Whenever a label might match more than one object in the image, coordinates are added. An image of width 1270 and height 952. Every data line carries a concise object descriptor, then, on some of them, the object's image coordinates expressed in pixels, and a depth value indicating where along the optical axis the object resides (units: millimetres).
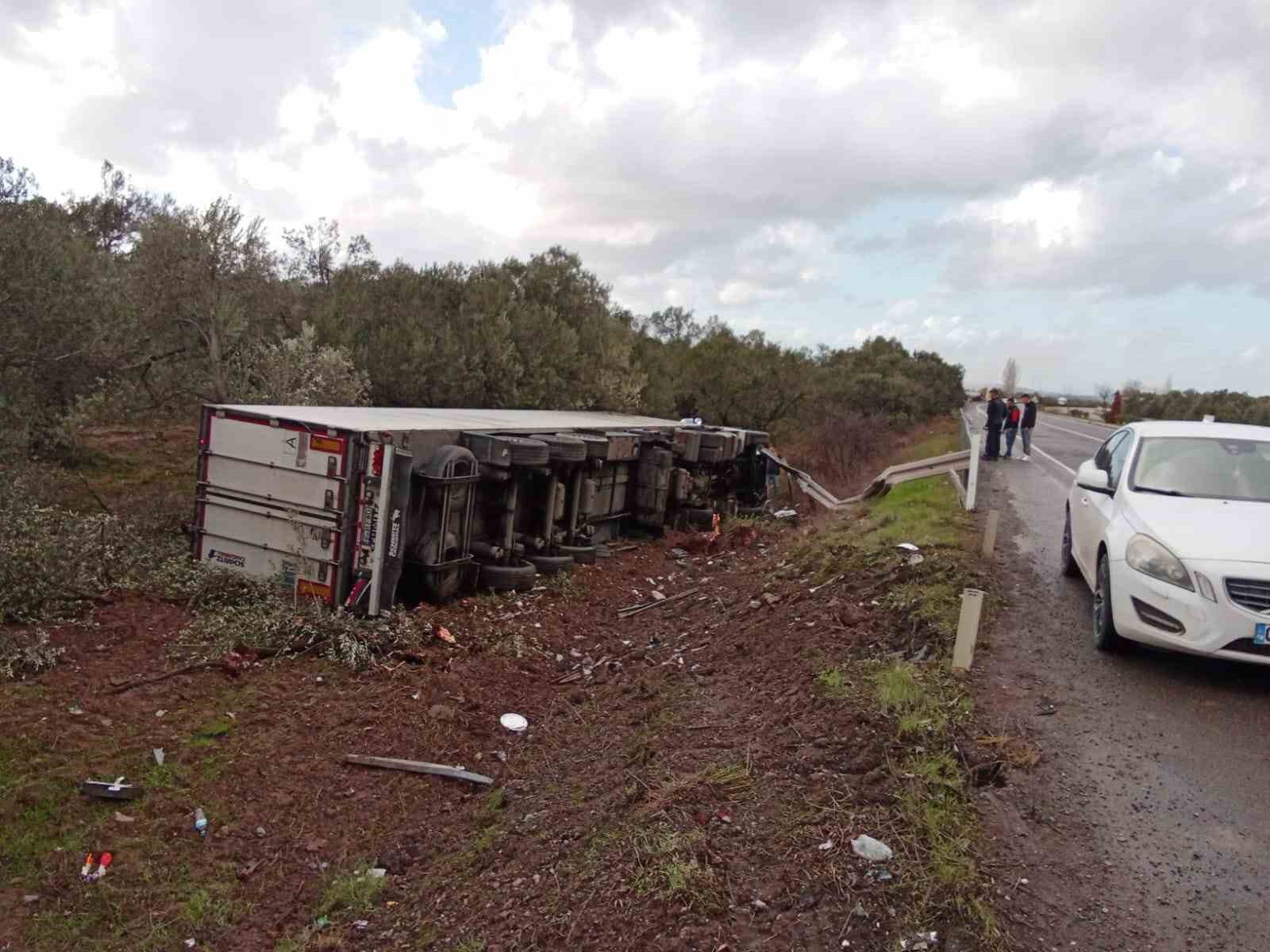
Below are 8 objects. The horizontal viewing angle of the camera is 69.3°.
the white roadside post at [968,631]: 5559
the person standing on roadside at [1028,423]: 19406
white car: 5090
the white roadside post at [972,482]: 11484
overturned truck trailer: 8438
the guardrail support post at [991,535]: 8750
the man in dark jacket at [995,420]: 18906
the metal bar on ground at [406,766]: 6051
